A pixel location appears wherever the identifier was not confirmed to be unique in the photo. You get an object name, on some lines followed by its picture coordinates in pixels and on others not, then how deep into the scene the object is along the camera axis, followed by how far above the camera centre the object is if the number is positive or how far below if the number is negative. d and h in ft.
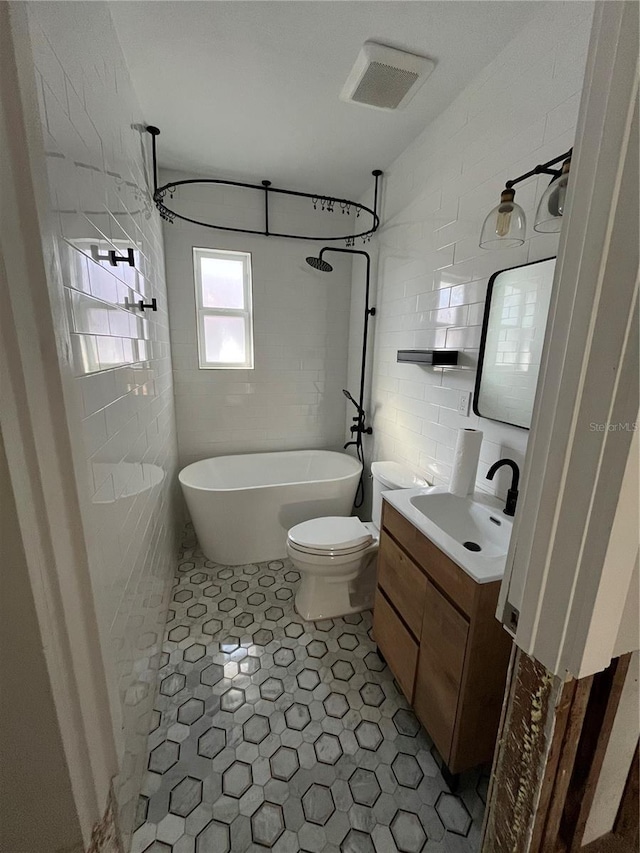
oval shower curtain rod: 6.65 +3.29
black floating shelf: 5.65 -0.07
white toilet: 5.86 -3.50
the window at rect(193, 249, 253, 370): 8.83 +1.06
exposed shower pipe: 7.97 -1.11
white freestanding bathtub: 7.40 -3.53
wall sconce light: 3.28 +1.46
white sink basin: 3.53 -2.11
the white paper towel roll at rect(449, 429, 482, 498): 4.83 -1.52
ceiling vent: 4.55 +3.86
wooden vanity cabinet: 3.48 -3.26
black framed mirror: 4.25 +0.17
